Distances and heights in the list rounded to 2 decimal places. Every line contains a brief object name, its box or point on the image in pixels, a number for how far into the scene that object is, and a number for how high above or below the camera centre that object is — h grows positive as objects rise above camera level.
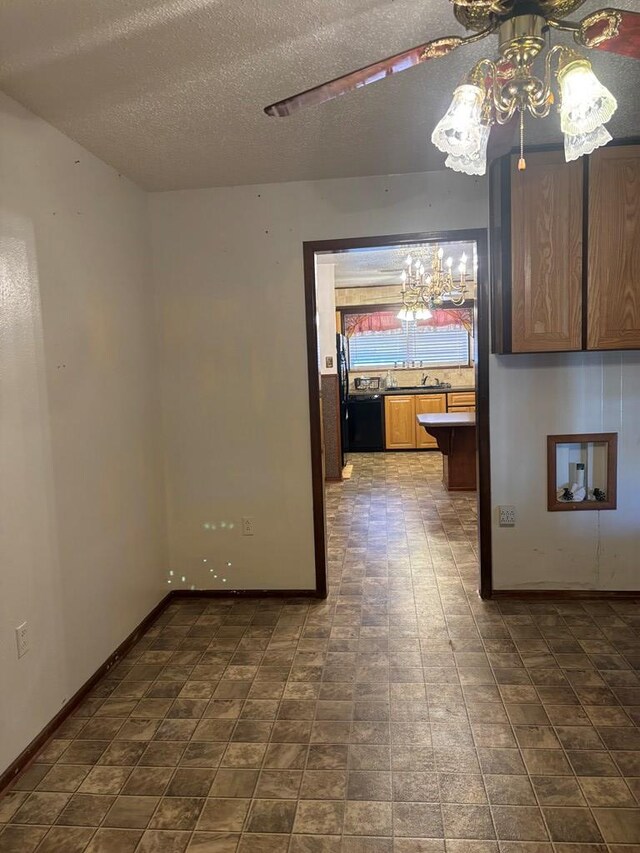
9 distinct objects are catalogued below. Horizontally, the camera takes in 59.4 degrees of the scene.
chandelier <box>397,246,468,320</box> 5.84 +0.95
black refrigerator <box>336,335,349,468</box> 7.82 -0.21
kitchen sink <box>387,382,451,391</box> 8.49 -0.23
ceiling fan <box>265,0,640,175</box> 1.23 +0.69
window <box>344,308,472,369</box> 8.60 +0.52
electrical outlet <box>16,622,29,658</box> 2.03 -0.92
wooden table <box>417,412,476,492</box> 5.50 -0.75
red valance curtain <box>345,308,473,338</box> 8.44 +0.78
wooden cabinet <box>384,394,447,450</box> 8.17 -0.66
